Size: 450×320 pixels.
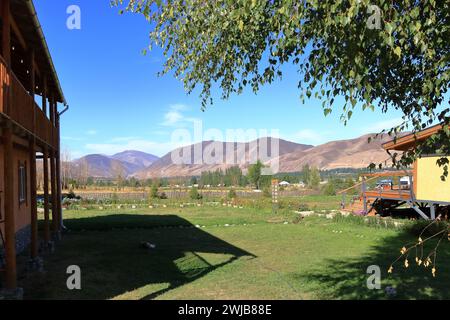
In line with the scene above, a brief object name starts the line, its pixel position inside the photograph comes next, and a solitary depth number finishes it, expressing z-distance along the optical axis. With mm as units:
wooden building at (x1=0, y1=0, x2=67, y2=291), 6137
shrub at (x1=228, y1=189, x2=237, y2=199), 30438
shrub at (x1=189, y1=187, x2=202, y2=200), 31375
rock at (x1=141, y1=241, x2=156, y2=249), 10953
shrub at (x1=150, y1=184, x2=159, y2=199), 31719
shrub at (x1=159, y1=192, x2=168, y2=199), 31967
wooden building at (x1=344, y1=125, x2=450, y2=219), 14490
